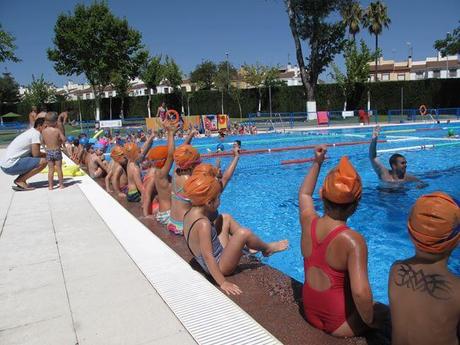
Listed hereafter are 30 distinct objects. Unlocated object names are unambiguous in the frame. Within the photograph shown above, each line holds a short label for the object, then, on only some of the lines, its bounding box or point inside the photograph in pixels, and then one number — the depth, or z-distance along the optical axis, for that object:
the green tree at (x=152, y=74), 48.68
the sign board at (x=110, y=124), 24.74
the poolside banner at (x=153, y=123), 27.08
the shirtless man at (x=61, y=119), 10.53
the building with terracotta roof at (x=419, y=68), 84.62
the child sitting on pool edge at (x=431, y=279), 1.71
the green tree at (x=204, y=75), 67.44
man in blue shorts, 8.26
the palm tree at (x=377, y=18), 50.91
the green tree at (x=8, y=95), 63.63
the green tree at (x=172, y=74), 51.83
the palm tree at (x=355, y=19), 51.83
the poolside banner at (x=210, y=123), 27.94
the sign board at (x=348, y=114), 32.69
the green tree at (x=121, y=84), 42.09
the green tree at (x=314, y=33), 35.28
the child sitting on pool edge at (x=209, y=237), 3.18
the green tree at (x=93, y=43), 40.56
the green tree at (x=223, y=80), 52.68
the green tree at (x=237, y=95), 48.56
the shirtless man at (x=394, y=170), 7.94
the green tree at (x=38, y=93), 58.00
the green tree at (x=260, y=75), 51.28
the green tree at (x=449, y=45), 40.84
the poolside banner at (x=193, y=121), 28.06
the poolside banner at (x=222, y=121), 27.87
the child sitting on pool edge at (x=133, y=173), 6.67
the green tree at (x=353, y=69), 39.66
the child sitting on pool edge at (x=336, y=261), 2.12
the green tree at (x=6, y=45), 24.95
